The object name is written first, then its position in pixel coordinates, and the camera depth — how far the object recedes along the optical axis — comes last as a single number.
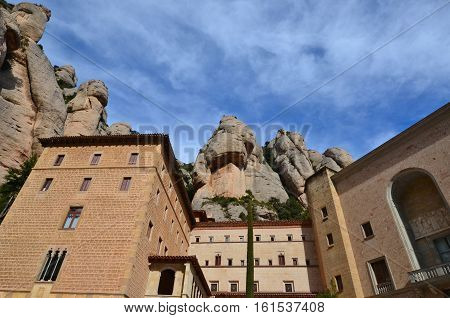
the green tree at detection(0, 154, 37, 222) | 27.28
